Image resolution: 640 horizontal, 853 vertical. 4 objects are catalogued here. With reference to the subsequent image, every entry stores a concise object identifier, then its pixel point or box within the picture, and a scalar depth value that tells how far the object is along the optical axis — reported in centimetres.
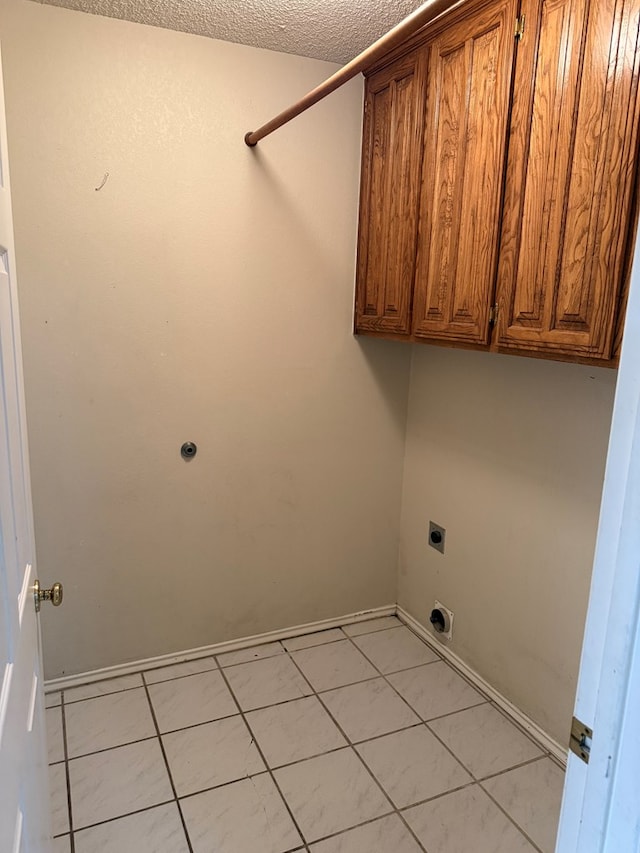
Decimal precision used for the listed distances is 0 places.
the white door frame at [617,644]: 63
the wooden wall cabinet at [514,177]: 128
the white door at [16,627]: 80
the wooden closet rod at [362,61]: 124
